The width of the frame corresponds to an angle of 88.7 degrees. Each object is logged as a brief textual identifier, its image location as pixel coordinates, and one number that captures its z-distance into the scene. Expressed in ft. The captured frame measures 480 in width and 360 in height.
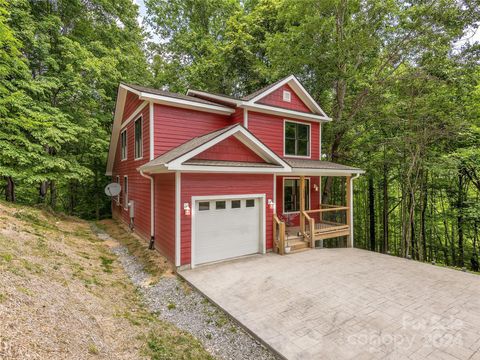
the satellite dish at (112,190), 43.65
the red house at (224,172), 23.44
